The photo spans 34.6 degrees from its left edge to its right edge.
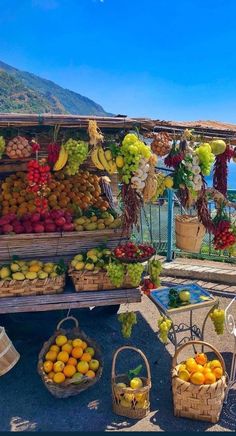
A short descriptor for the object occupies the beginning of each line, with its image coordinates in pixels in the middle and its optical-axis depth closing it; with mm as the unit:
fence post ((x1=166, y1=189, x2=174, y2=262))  7238
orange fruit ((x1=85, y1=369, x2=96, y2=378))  4055
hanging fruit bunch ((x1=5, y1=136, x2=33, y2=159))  3939
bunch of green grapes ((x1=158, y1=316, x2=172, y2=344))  4227
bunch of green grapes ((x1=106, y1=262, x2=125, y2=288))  4387
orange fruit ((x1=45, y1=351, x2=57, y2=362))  4172
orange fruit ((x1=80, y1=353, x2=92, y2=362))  4211
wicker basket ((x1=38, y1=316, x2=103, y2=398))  3930
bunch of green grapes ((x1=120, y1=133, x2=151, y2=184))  3812
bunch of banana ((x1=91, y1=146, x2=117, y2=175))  3947
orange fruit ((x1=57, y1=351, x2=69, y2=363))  4148
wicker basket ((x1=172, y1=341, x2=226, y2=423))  3594
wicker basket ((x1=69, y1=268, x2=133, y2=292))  4574
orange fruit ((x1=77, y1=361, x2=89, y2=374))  4094
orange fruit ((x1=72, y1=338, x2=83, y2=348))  4291
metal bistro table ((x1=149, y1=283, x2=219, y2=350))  4323
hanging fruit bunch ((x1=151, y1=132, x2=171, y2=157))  4078
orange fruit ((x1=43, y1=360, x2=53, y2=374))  4066
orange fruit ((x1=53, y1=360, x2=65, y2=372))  4039
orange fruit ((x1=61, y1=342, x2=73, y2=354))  4230
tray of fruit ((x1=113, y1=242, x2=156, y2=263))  4383
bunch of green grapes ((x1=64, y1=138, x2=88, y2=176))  3907
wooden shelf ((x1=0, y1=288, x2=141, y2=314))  4422
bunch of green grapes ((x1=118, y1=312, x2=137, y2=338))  4840
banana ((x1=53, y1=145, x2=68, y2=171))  3982
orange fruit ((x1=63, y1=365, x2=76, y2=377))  4039
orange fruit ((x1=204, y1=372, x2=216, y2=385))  3650
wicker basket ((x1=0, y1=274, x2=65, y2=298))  4449
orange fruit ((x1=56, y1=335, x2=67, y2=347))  4309
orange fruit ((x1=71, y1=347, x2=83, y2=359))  4211
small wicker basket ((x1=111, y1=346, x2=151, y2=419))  3725
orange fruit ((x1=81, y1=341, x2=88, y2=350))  4329
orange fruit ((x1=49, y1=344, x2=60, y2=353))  4243
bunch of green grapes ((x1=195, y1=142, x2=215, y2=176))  4051
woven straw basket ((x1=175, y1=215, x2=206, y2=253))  4477
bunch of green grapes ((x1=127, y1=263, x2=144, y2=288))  4441
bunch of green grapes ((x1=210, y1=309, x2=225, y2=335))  4566
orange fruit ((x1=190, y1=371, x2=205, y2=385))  3617
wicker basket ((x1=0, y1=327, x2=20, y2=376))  4188
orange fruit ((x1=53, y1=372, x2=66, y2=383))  3958
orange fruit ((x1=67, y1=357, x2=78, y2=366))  4145
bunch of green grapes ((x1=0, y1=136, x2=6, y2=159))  3912
